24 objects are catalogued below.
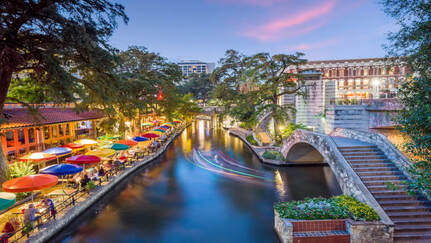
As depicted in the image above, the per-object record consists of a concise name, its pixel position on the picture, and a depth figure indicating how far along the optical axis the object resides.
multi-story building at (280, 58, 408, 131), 21.31
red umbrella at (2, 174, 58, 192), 10.45
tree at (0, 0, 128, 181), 9.62
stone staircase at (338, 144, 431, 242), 9.30
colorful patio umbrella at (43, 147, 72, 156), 17.41
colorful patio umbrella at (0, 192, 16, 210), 8.91
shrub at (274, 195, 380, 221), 9.52
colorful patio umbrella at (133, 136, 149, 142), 24.93
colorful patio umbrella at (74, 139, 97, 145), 21.38
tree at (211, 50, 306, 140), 25.64
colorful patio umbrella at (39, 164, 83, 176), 13.37
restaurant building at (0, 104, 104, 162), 17.38
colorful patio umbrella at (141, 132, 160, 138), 29.06
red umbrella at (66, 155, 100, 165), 15.74
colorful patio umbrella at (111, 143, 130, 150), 20.40
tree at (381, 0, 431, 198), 6.41
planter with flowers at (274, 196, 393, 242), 9.09
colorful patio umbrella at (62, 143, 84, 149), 20.42
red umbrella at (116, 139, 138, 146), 22.61
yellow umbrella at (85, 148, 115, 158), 18.73
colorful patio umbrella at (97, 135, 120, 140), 27.03
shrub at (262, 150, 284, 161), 23.25
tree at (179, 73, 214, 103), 103.06
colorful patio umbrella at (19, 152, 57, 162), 15.62
